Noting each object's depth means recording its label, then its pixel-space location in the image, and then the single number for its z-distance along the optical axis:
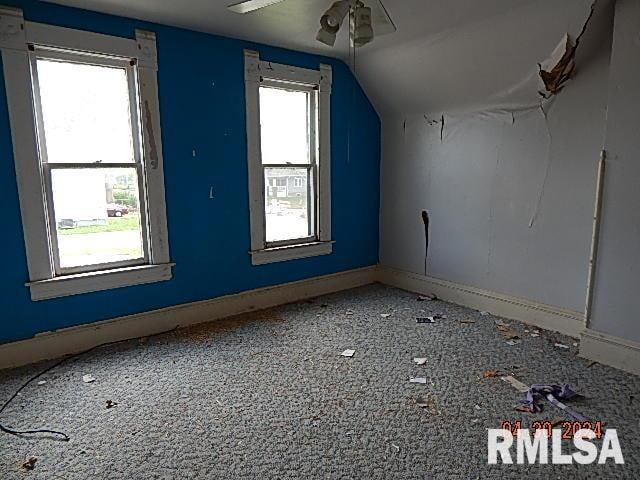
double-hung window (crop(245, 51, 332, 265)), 3.74
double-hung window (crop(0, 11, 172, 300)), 2.73
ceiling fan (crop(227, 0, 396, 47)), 2.28
